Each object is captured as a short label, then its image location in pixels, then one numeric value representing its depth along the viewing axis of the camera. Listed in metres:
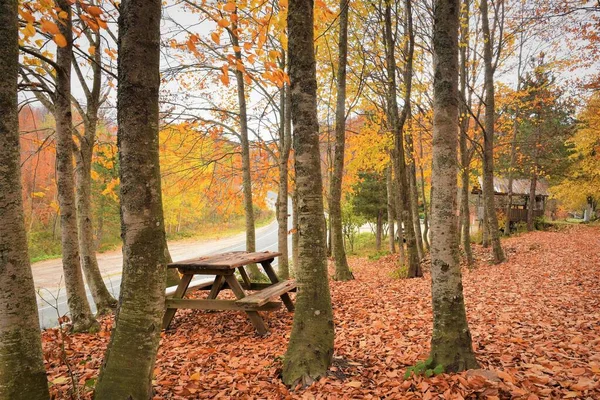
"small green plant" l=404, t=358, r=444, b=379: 3.26
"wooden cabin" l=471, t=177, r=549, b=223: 27.89
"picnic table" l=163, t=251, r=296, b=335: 5.12
